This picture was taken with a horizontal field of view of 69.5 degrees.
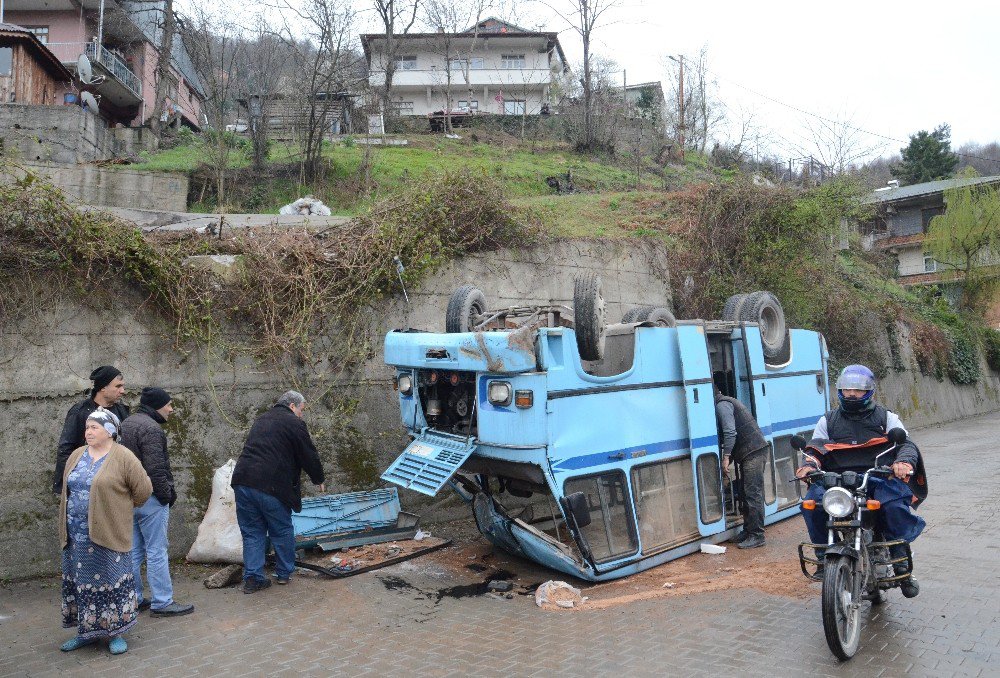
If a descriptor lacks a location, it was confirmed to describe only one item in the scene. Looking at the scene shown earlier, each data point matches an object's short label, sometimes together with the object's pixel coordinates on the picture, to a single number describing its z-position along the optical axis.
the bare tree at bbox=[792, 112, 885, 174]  24.71
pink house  28.89
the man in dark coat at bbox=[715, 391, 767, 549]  7.21
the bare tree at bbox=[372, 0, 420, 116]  28.85
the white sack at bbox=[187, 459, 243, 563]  6.83
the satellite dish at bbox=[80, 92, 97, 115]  25.54
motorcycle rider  4.89
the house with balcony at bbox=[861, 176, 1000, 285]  37.34
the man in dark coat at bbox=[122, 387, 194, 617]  5.48
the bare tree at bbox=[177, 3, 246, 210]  21.22
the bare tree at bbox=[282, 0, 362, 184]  18.75
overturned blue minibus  5.76
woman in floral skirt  4.78
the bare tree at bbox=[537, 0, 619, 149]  28.55
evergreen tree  44.62
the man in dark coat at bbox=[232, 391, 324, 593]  6.11
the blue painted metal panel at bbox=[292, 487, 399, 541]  6.97
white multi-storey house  44.06
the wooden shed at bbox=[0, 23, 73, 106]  22.73
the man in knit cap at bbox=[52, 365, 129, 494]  5.73
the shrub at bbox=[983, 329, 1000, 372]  26.33
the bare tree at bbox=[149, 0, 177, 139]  25.98
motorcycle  4.36
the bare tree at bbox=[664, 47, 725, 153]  41.00
